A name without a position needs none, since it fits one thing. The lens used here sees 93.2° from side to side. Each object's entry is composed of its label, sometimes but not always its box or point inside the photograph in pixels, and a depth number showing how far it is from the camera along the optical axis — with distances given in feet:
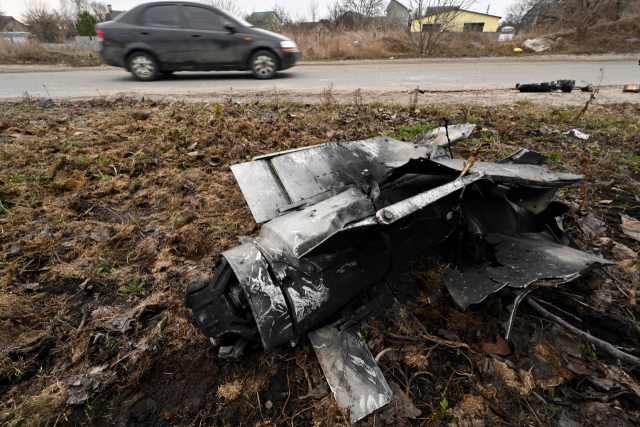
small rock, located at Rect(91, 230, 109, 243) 7.73
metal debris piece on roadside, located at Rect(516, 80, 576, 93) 20.38
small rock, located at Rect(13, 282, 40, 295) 6.21
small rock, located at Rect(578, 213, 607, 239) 7.63
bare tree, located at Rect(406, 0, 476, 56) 40.95
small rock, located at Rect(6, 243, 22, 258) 7.00
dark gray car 22.25
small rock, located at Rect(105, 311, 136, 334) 5.52
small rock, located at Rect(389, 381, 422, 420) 4.41
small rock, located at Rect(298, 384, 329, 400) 4.66
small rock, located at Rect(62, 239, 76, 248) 7.45
